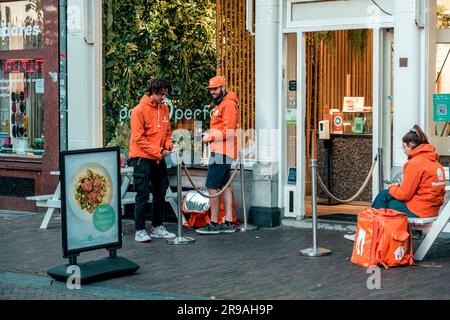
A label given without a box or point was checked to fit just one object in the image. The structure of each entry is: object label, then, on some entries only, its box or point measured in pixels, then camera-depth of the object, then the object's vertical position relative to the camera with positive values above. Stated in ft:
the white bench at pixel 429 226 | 31.73 -3.54
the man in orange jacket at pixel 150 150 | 36.65 -1.01
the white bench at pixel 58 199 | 40.72 -3.29
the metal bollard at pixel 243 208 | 39.93 -3.62
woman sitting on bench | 32.07 -2.09
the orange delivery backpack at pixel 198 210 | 39.91 -3.65
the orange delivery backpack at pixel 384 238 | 30.66 -3.78
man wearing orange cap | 38.29 -0.71
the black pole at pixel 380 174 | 36.70 -2.00
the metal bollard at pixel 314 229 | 33.11 -3.77
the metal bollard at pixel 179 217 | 36.14 -3.62
